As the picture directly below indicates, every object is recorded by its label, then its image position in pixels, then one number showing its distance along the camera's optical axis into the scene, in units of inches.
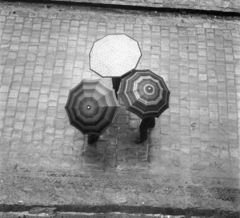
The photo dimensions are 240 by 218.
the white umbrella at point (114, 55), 251.6
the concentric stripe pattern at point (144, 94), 239.5
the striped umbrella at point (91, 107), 237.8
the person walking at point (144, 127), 265.3
